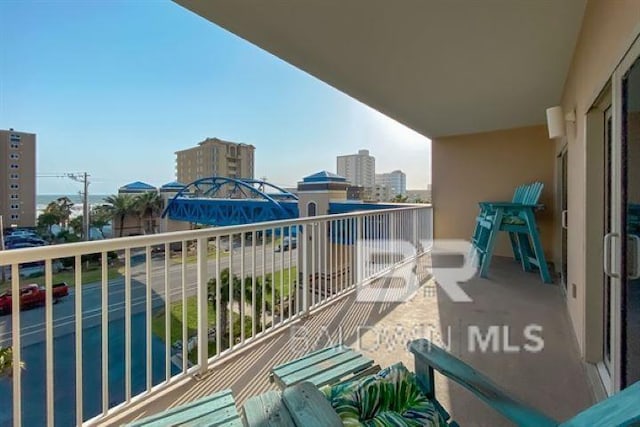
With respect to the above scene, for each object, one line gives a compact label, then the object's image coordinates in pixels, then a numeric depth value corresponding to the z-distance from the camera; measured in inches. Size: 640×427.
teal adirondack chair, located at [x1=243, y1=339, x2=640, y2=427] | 26.2
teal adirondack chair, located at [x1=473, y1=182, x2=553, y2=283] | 166.1
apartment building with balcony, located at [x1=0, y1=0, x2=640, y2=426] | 61.7
